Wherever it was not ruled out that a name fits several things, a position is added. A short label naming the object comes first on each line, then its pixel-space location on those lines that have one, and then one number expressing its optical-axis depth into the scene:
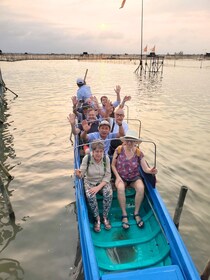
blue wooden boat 3.11
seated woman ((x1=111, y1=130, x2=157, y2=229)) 4.39
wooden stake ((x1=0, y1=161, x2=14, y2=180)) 6.84
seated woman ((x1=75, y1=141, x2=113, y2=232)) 4.26
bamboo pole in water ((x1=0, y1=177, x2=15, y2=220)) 5.09
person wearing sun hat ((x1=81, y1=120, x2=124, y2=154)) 5.20
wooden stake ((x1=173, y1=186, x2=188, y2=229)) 4.68
